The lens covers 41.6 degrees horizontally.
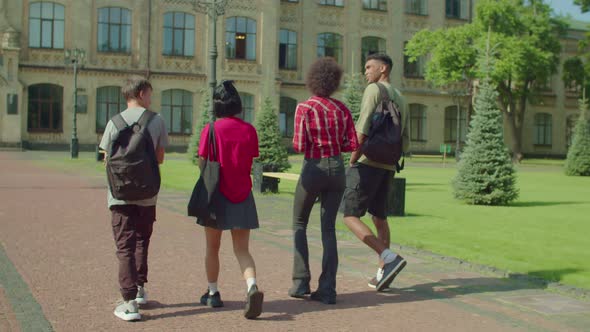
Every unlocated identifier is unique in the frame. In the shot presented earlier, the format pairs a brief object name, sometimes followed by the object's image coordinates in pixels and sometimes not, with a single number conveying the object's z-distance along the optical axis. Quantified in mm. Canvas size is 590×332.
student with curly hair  6609
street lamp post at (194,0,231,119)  18145
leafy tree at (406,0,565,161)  43969
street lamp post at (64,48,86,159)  33562
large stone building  41750
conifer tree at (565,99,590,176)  33812
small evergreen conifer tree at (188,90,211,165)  30359
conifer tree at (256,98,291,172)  20453
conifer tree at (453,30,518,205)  16359
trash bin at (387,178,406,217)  13258
